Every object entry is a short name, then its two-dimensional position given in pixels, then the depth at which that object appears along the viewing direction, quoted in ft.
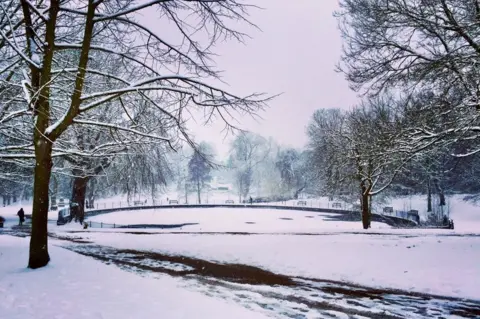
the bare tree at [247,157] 257.14
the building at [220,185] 358.43
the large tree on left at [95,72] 27.25
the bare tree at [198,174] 258.24
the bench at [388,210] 131.97
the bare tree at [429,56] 34.53
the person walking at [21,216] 97.62
